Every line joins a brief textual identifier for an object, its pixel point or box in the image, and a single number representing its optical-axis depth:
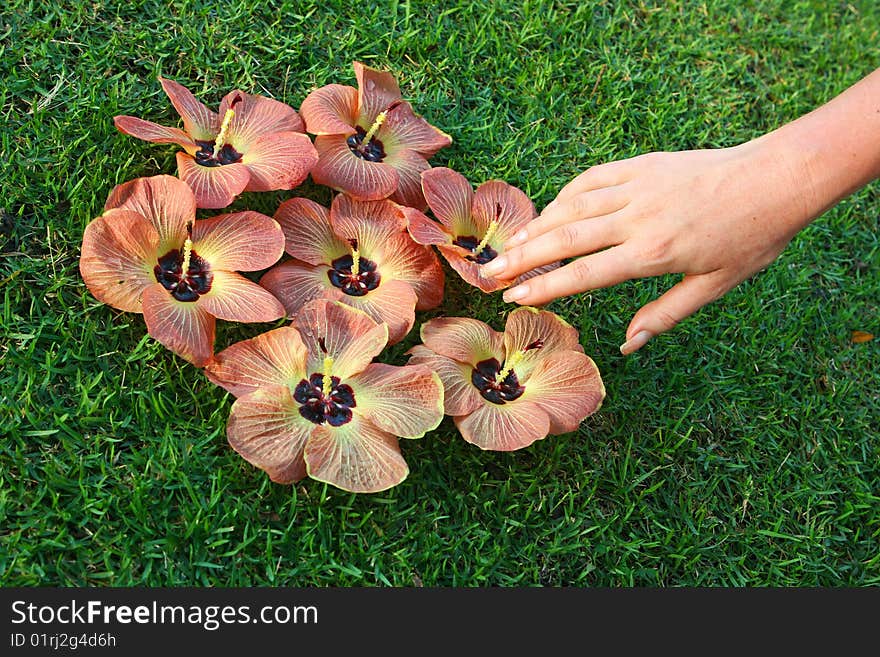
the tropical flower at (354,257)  0.91
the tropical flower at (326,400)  0.84
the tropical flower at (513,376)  0.88
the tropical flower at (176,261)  0.87
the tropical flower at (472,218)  0.92
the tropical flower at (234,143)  0.91
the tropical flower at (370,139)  0.94
